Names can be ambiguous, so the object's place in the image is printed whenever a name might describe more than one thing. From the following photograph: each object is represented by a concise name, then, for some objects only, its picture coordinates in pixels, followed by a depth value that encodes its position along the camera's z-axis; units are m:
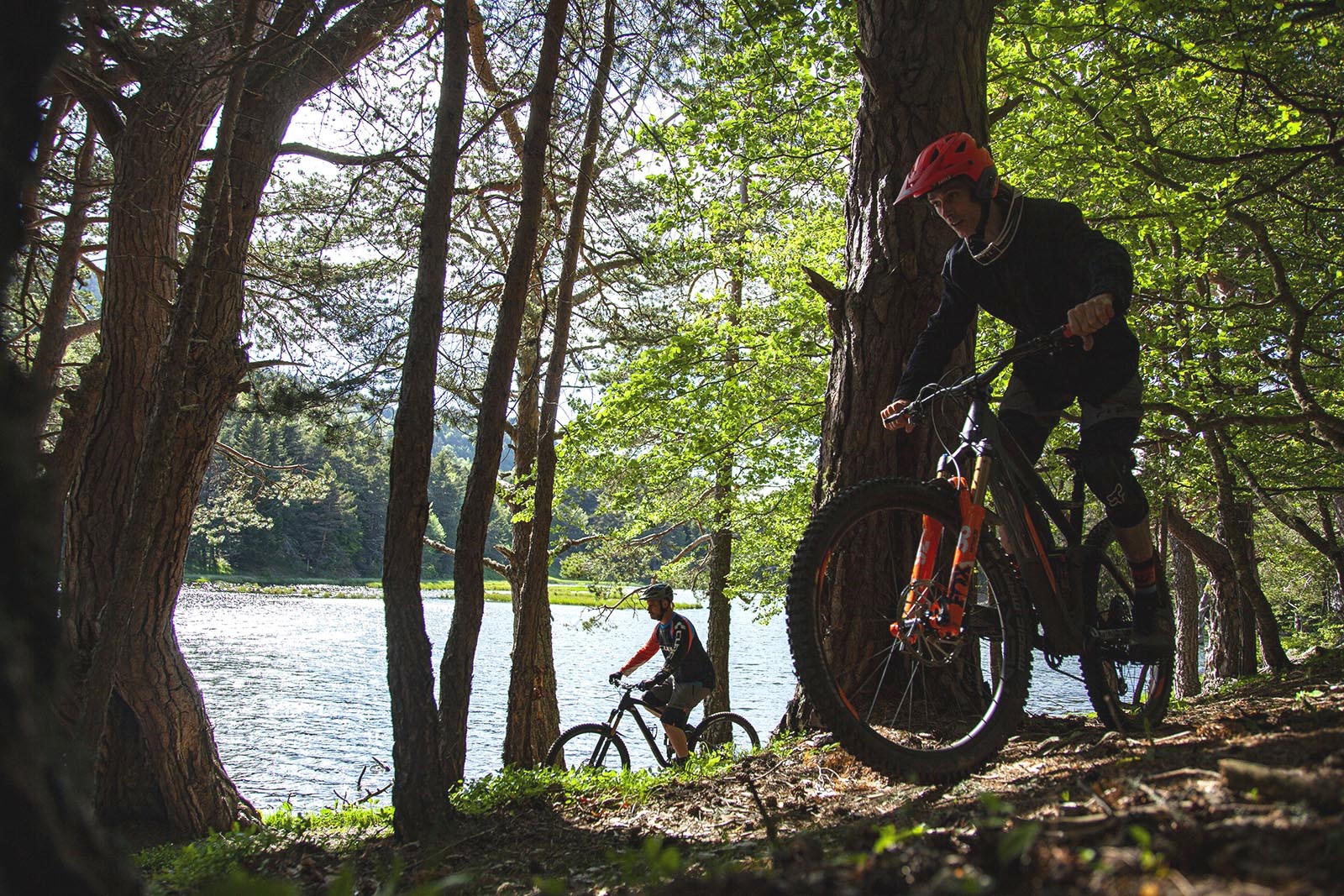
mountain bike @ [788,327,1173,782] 2.79
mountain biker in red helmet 3.20
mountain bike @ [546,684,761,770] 7.86
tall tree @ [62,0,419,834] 7.16
